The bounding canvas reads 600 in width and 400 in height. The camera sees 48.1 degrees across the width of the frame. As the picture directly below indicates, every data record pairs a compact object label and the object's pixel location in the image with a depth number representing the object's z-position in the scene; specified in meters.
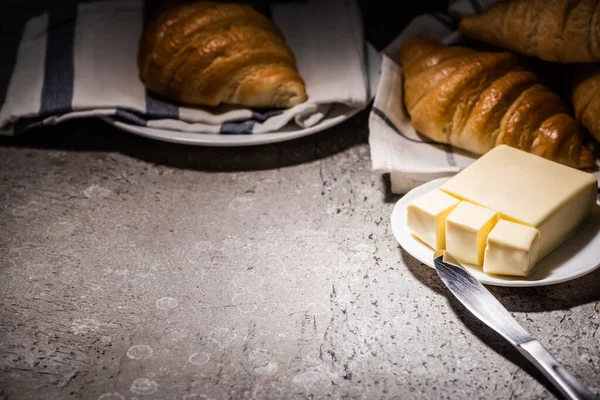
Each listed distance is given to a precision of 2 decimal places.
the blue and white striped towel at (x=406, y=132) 1.16
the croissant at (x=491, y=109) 1.16
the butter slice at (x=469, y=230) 0.90
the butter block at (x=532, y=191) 0.92
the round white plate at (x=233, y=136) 1.26
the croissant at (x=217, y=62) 1.34
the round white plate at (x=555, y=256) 0.90
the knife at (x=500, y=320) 0.75
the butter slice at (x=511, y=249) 0.87
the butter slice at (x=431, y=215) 0.94
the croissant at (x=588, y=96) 1.14
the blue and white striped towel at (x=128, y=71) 1.32
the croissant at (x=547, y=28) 1.12
